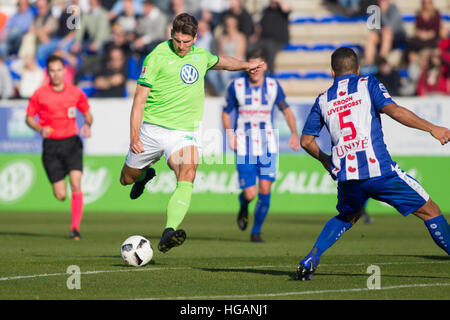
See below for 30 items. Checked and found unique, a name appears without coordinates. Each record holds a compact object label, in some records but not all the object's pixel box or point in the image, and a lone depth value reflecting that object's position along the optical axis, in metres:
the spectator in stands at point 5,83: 22.61
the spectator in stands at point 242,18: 22.77
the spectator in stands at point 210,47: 22.28
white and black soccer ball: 8.77
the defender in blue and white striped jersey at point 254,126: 13.05
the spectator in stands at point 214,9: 23.61
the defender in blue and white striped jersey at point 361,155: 7.54
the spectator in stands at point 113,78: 22.03
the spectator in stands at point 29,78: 22.67
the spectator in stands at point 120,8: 24.28
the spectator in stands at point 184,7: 23.48
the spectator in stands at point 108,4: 24.42
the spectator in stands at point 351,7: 24.02
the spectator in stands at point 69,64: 22.57
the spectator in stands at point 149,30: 22.83
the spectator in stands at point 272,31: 22.64
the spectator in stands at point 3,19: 25.30
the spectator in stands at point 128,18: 23.47
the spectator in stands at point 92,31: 23.77
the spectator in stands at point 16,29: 24.70
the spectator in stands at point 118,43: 22.80
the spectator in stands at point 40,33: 24.23
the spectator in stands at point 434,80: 20.64
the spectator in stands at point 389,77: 20.53
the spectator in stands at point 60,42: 23.94
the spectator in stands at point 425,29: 21.70
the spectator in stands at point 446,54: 20.70
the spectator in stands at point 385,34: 21.83
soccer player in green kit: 8.92
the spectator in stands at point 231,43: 22.19
